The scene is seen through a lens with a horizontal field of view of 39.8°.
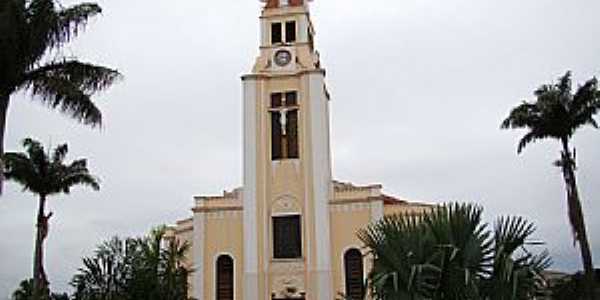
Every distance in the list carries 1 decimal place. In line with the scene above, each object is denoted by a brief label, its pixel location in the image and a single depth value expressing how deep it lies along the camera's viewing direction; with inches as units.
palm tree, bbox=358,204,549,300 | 565.3
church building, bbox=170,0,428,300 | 1519.4
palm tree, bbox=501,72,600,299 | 1311.5
